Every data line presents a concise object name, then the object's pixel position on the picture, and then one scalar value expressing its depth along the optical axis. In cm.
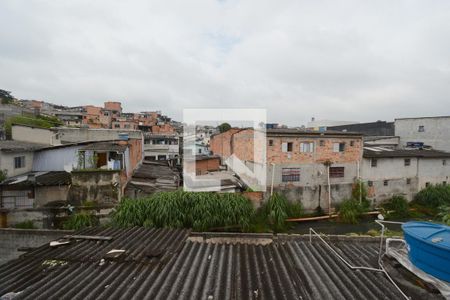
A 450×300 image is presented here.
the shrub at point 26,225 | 1154
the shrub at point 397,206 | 1764
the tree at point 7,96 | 4639
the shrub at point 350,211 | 1634
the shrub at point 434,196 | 1848
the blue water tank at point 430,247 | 278
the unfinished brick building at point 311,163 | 1672
